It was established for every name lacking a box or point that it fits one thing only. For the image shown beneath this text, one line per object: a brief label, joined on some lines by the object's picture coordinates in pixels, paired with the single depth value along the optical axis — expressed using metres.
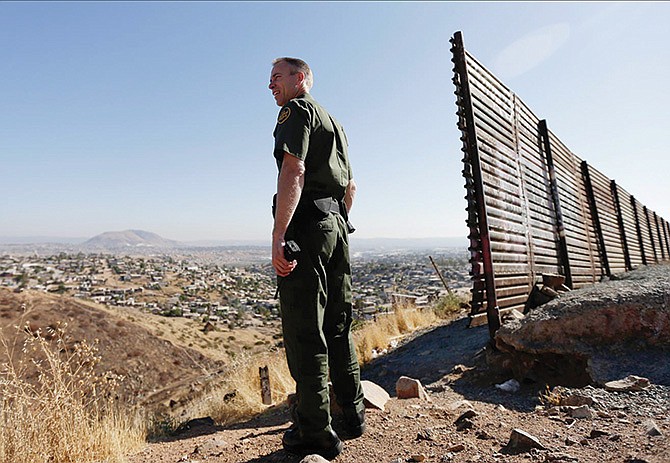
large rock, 3.27
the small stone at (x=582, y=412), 2.45
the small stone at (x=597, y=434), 2.13
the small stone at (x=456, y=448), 2.12
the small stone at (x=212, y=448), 2.47
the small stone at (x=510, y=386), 3.40
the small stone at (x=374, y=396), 2.91
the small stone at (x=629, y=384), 2.80
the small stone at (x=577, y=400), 2.71
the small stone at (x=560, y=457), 1.87
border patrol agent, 2.17
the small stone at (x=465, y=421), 2.44
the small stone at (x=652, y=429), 2.06
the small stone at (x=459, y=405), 2.87
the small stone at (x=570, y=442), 2.07
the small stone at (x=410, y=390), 3.30
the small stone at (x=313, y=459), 2.00
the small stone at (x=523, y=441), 2.03
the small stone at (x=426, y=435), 2.32
